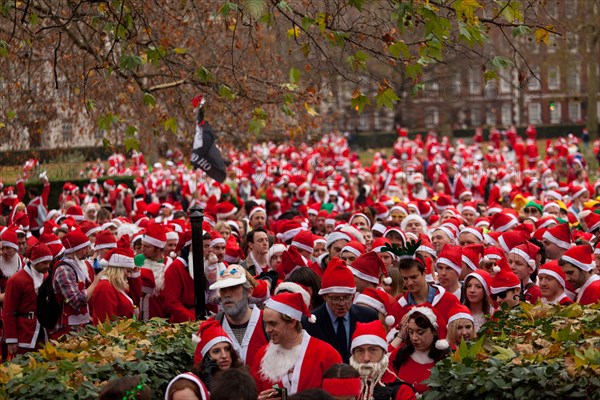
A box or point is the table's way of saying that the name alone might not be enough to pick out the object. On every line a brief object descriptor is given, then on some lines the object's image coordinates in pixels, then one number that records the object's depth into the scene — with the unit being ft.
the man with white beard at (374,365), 40.30
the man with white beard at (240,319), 44.68
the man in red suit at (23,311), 60.80
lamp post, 57.10
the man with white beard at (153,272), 63.29
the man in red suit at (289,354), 40.22
